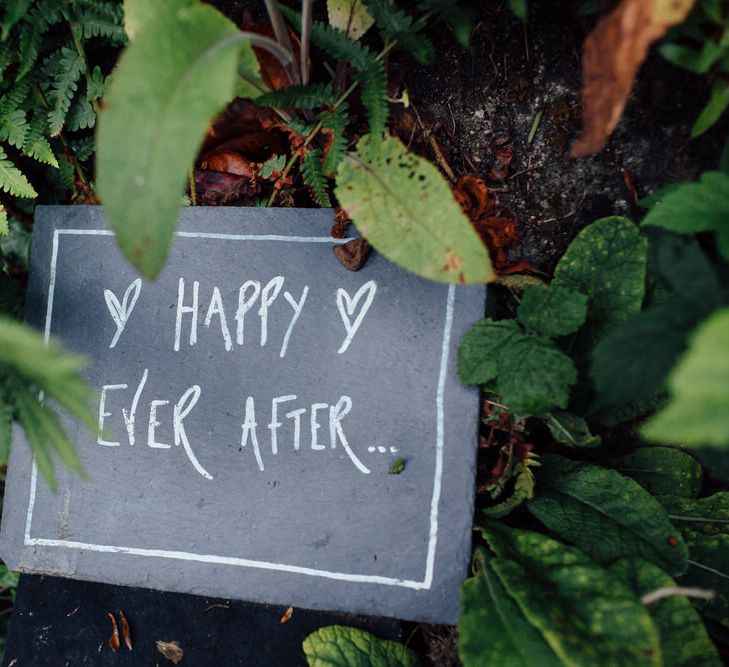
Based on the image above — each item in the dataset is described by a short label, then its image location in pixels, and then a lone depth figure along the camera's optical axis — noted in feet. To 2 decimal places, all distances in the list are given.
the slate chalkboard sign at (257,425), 1.80
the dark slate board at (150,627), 1.95
